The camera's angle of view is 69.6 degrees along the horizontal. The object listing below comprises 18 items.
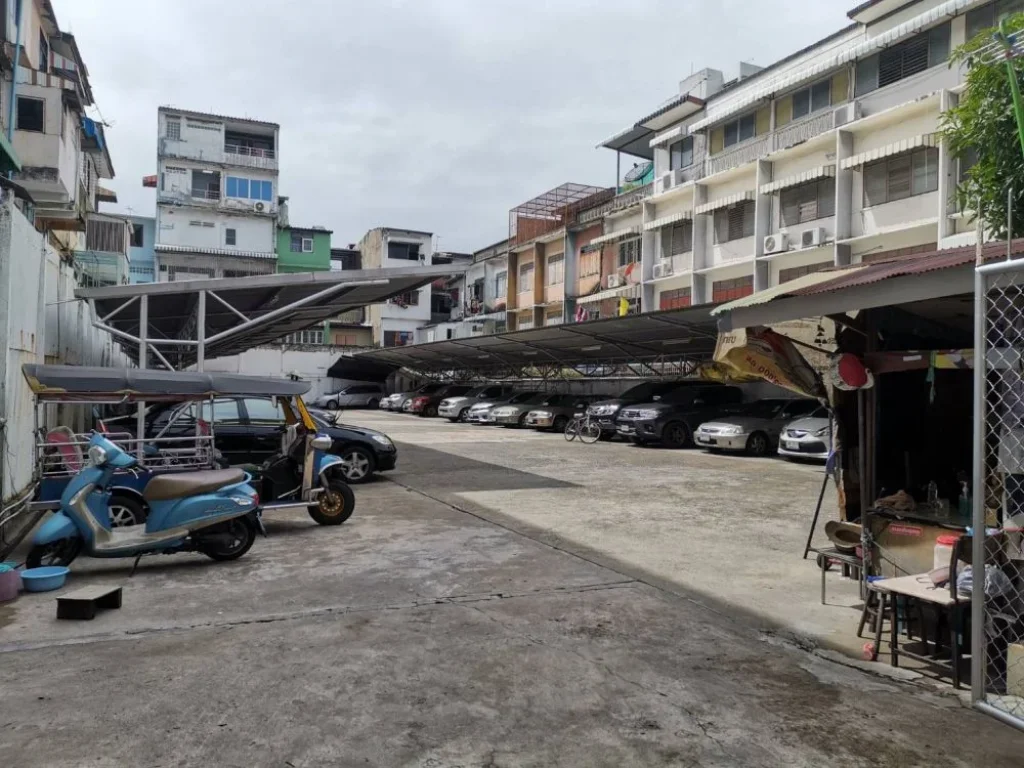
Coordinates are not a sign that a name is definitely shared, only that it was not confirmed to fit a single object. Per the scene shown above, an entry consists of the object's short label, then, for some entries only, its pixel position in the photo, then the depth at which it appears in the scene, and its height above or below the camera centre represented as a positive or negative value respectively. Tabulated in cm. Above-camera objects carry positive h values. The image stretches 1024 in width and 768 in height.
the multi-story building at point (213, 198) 4419 +1127
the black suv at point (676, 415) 1838 -67
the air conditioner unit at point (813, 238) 2105 +441
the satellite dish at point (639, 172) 3388 +1020
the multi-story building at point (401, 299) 5050 +613
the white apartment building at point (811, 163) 1834 +688
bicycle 2016 -118
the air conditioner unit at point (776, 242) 2222 +449
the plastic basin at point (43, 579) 548 -149
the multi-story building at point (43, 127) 1472 +532
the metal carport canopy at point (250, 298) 1166 +158
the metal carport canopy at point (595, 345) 1755 +135
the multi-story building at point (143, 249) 4438 +802
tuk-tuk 664 -69
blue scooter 590 -113
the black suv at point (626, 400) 1978 -34
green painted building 4788 +883
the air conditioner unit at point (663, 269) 2750 +449
